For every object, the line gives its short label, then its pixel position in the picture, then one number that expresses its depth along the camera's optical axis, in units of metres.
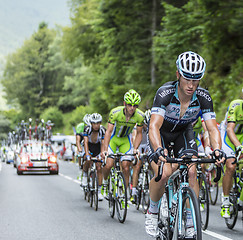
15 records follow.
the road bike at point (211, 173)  11.78
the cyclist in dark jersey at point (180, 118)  5.36
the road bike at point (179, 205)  4.61
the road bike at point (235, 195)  7.88
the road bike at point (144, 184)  10.48
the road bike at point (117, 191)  9.00
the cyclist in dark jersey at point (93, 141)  11.36
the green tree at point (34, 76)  96.00
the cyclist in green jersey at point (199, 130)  10.63
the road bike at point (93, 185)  10.83
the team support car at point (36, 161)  25.70
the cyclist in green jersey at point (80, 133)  13.72
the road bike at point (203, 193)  7.98
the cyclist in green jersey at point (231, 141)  8.00
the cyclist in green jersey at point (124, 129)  9.68
